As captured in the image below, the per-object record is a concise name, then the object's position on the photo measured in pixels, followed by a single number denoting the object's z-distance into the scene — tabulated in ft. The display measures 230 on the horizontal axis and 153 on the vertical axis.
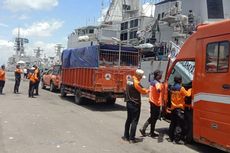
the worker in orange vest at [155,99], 21.88
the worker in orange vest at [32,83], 45.99
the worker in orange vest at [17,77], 50.82
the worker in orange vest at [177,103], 20.47
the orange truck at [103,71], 35.10
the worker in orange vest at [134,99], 20.62
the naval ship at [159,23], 73.35
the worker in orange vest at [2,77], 49.20
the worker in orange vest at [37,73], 46.71
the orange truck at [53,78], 54.86
